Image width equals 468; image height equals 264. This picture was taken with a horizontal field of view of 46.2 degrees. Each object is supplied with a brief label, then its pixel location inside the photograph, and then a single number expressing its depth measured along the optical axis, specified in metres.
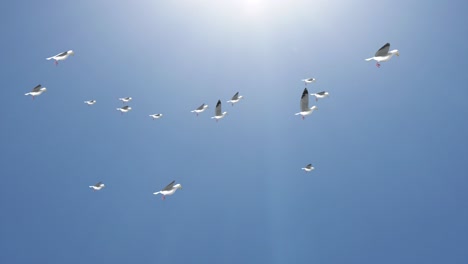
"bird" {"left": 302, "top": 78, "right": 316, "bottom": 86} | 42.03
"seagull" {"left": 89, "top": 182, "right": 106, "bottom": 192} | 46.50
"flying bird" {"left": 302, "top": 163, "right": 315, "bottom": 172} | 43.70
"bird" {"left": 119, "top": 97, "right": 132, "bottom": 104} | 48.30
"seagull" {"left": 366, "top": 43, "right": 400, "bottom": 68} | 34.53
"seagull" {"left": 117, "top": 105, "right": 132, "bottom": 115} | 49.21
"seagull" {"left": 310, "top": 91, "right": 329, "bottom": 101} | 39.87
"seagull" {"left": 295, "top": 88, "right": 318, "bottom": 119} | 36.78
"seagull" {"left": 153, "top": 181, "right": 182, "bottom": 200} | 35.32
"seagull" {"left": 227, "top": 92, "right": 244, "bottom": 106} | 43.79
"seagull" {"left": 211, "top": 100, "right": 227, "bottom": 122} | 41.88
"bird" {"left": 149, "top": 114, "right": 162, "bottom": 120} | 49.62
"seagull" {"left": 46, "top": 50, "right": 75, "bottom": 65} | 38.77
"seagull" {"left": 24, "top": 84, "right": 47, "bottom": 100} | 39.47
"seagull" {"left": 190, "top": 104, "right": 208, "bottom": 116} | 46.06
